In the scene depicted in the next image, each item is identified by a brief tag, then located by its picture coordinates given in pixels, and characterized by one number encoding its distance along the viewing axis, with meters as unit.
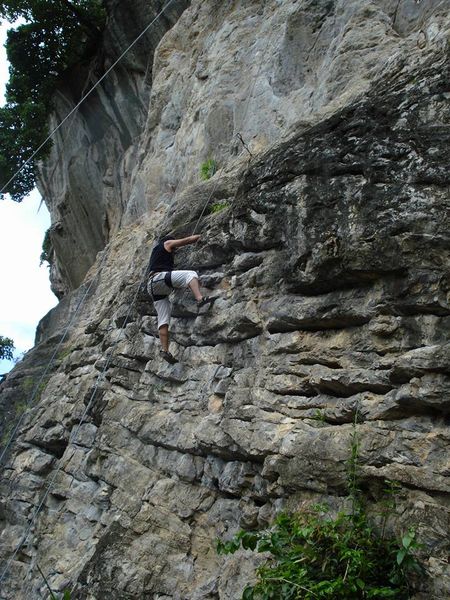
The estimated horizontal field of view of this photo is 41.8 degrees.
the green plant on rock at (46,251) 25.99
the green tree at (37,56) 20.80
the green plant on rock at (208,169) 11.19
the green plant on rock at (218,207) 9.09
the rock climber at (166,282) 8.13
